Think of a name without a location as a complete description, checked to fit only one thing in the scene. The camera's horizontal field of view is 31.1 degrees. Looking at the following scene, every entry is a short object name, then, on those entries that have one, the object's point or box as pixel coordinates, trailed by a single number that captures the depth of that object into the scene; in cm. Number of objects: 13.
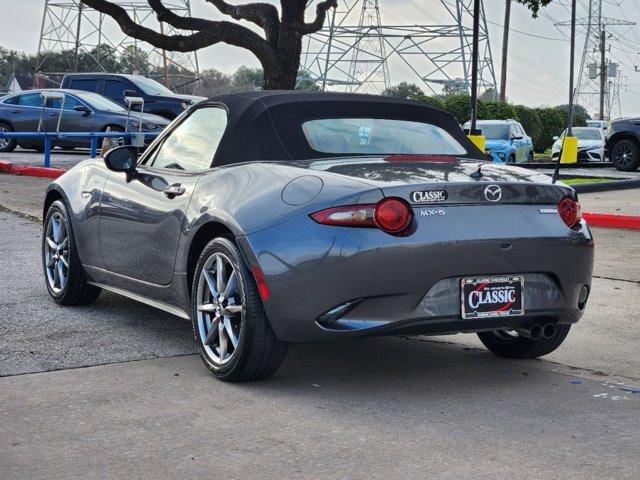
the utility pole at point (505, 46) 6278
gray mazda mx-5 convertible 516
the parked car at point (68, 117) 2545
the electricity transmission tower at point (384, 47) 5547
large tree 2381
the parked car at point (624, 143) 2559
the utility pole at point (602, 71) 9145
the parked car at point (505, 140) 2894
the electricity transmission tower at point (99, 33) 5222
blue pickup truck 2777
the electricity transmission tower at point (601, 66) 8119
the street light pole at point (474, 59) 2103
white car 3225
